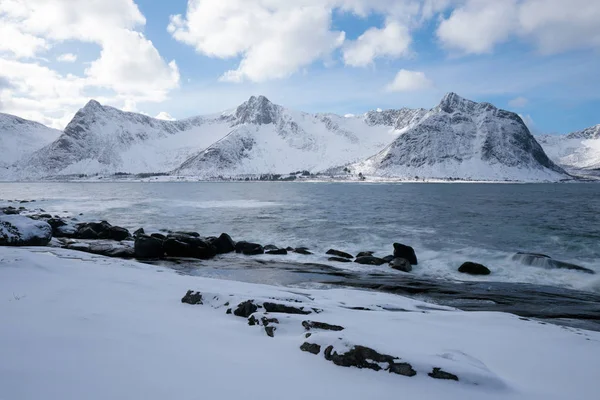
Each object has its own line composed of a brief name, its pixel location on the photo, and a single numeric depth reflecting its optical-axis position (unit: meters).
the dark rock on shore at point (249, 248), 23.67
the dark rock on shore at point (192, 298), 9.31
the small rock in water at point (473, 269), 19.81
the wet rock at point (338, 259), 22.25
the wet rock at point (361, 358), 5.85
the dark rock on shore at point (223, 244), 23.91
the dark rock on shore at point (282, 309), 8.92
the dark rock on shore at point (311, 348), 6.34
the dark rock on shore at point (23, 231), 19.12
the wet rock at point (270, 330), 7.31
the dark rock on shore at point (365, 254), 23.26
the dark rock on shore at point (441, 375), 5.61
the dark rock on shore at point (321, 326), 7.50
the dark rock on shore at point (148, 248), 20.94
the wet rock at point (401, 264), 20.33
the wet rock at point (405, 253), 22.11
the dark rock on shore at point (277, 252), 23.86
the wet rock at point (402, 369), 5.66
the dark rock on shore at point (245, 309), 8.52
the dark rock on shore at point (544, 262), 20.72
